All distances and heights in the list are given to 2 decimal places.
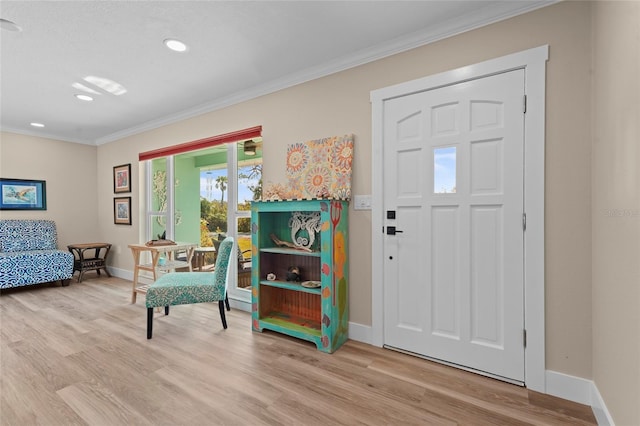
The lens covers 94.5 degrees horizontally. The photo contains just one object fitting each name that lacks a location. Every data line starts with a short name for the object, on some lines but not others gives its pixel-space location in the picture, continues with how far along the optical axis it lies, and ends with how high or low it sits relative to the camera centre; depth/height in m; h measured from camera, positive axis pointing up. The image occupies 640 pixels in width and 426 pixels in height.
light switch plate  2.46 +0.07
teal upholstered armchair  2.59 -0.71
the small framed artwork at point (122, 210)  4.79 +0.01
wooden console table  3.47 -0.59
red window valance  3.26 +0.84
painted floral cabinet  2.32 -0.54
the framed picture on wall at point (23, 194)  4.50 +0.27
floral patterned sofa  3.90 -0.61
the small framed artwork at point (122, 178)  4.76 +0.54
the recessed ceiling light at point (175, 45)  2.27 +1.30
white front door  1.90 -0.10
